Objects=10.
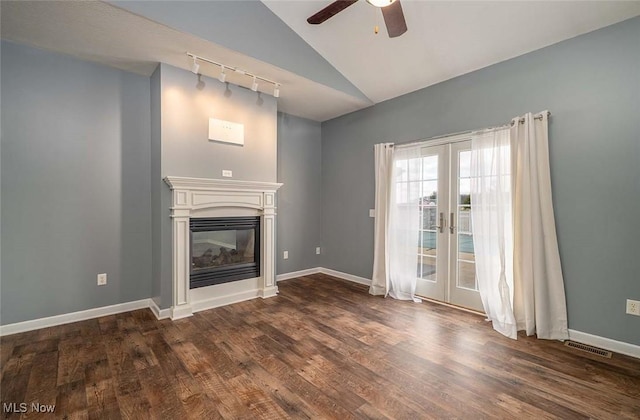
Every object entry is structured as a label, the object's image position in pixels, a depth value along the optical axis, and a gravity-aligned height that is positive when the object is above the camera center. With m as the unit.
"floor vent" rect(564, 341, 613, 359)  2.41 -1.24
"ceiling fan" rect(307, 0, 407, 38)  2.11 +1.49
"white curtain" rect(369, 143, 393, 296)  4.06 -0.14
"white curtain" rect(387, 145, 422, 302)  3.81 -0.21
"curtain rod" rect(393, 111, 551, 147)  2.82 +0.87
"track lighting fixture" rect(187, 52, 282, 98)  3.03 +1.55
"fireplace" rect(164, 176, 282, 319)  3.21 -0.44
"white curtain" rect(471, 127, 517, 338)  2.96 -0.18
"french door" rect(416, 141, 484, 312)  3.44 -0.29
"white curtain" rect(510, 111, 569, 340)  2.71 -0.35
